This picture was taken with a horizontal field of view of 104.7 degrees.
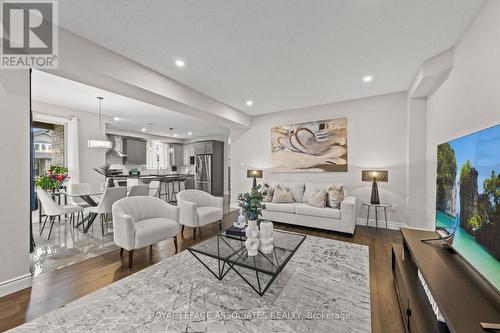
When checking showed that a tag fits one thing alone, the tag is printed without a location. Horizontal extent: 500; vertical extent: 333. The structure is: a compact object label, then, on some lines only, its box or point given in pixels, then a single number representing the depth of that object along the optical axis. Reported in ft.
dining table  12.19
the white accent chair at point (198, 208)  11.00
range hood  22.56
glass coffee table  5.90
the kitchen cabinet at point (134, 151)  24.44
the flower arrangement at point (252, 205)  7.00
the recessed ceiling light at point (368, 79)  10.73
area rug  5.02
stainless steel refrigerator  28.09
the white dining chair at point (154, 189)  16.72
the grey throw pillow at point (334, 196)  12.38
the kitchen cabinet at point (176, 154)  30.44
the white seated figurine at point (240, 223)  8.30
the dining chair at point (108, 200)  11.61
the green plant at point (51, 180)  11.16
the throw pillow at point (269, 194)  14.82
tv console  3.26
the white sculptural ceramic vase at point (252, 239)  6.58
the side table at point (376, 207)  12.21
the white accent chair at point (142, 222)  7.97
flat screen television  3.81
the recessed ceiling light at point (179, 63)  9.14
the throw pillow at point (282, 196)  14.14
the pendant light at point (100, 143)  14.64
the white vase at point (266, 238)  6.75
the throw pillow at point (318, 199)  12.57
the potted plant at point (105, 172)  16.76
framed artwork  14.58
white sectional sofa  11.34
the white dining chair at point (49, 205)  11.13
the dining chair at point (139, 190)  13.29
